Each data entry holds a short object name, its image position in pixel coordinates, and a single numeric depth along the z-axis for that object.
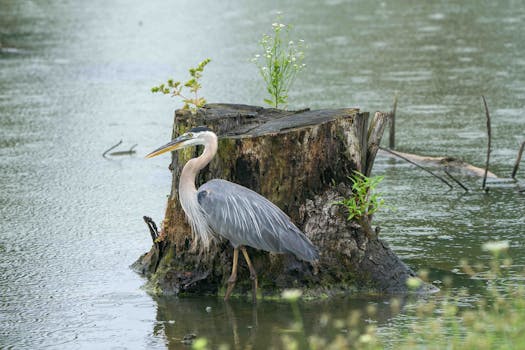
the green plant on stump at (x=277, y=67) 13.62
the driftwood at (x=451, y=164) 16.48
